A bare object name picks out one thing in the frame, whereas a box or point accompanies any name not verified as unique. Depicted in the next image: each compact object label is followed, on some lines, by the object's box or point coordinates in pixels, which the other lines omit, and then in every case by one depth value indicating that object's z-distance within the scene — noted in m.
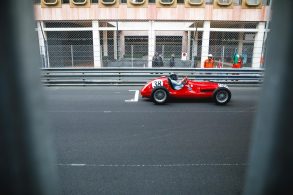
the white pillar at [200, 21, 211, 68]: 22.81
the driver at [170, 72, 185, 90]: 7.88
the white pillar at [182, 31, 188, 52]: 26.22
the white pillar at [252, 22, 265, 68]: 21.38
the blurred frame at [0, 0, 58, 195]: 0.53
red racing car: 7.72
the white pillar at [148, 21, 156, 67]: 21.31
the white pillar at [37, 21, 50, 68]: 13.17
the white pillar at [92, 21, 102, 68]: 22.61
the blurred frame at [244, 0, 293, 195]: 0.55
